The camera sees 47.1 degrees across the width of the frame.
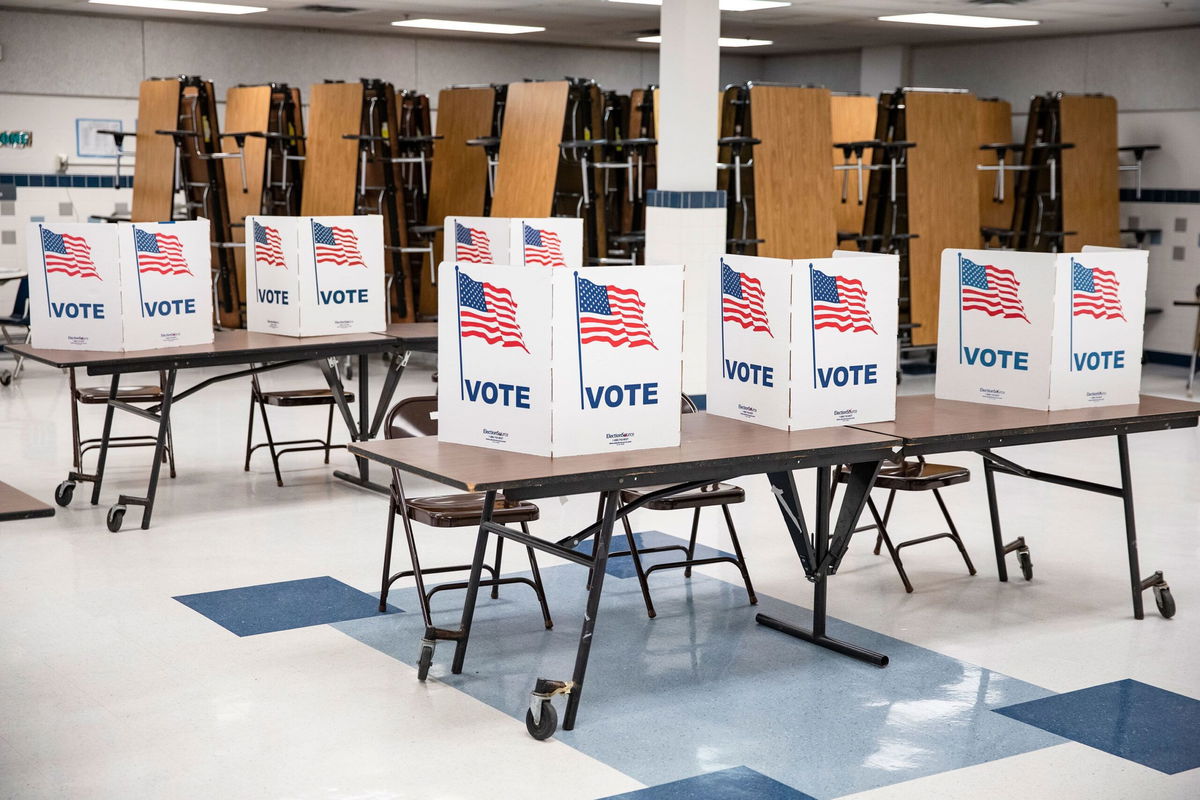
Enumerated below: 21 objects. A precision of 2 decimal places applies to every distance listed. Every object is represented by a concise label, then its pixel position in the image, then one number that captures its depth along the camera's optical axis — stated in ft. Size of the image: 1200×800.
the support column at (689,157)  27.04
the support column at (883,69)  45.47
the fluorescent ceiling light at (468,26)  39.73
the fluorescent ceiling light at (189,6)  35.47
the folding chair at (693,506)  15.60
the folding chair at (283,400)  22.20
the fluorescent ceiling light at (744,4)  34.22
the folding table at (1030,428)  14.39
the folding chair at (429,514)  14.38
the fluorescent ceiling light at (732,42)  44.75
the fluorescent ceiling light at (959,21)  37.19
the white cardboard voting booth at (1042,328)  15.60
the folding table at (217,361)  19.19
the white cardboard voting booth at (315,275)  21.34
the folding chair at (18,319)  32.45
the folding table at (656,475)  12.19
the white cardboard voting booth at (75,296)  19.49
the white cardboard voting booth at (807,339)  14.03
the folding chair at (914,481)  16.89
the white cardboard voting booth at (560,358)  12.73
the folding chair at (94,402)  20.80
